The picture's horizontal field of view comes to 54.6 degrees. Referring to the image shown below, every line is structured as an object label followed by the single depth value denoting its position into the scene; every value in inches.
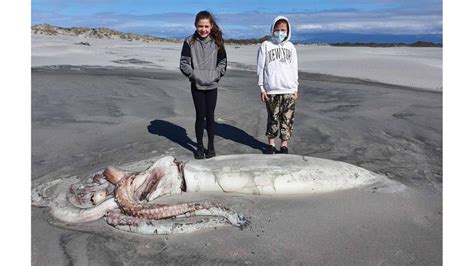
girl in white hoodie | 228.4
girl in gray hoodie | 216.7
